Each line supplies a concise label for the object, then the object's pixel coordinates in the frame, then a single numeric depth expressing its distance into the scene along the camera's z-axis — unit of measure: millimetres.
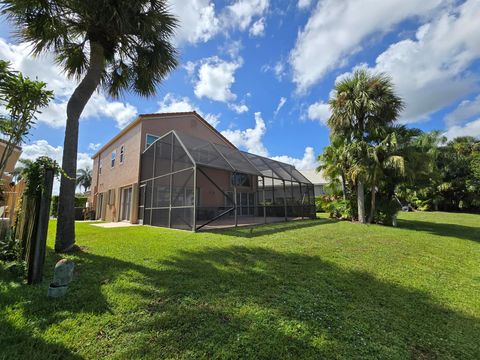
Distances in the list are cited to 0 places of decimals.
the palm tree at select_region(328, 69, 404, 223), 11961
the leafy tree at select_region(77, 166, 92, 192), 46469
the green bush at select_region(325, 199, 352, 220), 13570
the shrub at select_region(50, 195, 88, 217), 17975
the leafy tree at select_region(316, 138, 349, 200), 12656
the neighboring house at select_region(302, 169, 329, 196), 27156
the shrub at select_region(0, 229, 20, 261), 4387
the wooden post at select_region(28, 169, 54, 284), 3418
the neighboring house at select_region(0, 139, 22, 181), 9645
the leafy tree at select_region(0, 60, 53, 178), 4168
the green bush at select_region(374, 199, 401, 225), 12031
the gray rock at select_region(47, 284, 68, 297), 2988
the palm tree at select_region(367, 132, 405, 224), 10961
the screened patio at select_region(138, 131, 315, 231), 10102
